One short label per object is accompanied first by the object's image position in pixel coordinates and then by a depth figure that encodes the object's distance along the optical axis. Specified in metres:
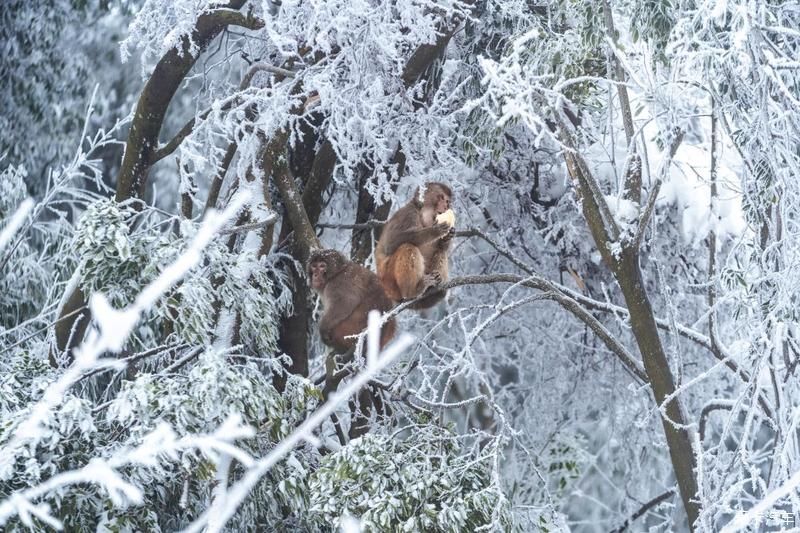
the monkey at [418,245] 14.09
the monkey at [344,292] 13.77
